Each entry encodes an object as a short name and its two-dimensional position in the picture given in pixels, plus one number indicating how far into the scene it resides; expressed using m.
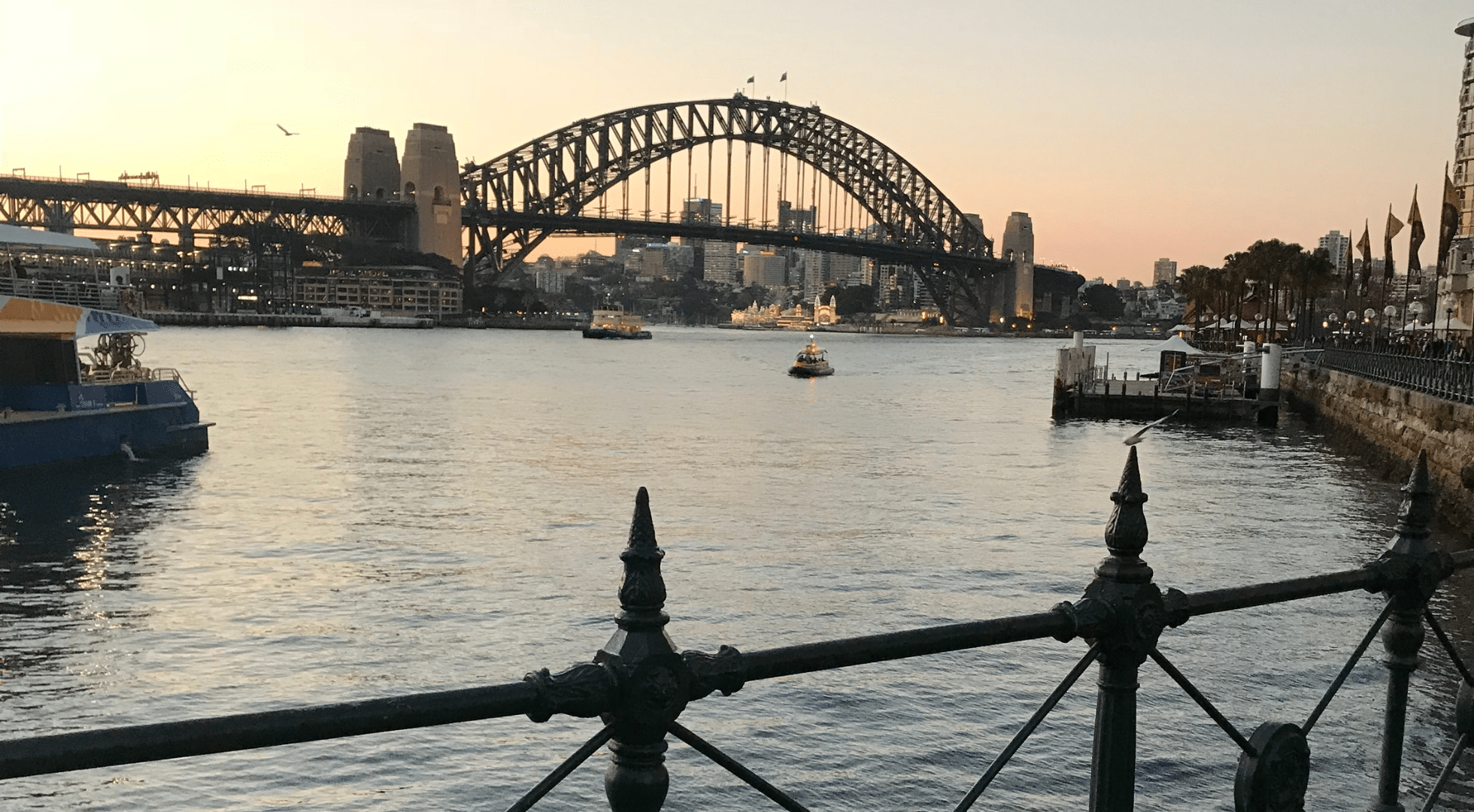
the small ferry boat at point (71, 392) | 24.34
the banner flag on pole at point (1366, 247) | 53.53
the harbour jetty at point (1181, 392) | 42.97
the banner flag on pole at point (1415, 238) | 42.34
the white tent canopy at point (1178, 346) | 56.84
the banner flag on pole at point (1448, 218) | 39.28
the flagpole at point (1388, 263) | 45.03
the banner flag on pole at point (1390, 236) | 45.03
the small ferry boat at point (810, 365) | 72.06
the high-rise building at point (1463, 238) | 53.31
